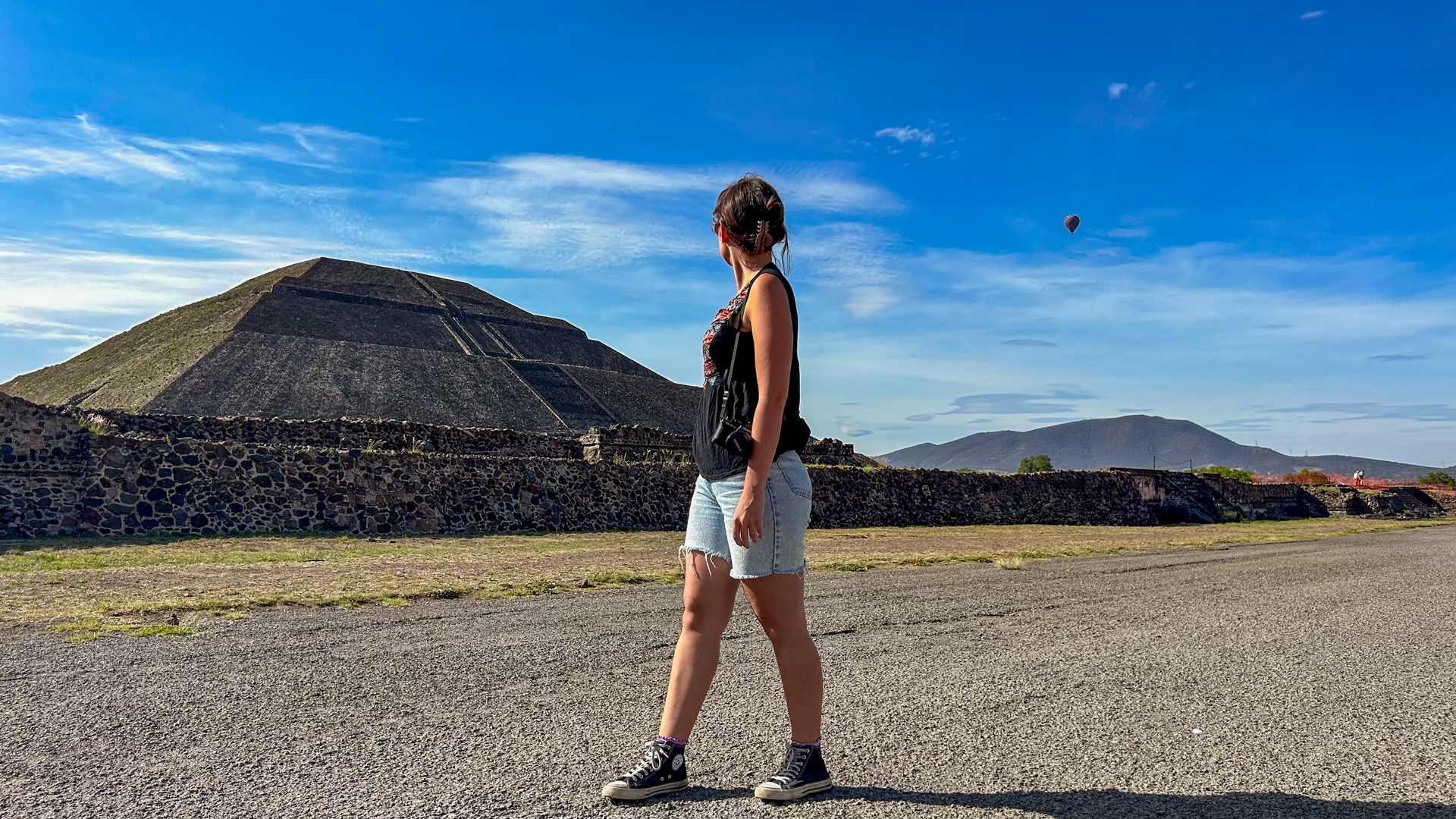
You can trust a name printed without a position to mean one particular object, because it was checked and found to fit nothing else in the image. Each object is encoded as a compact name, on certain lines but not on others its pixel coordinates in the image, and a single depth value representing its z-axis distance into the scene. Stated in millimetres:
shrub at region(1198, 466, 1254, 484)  60906
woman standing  3170
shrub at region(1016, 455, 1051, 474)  80600
